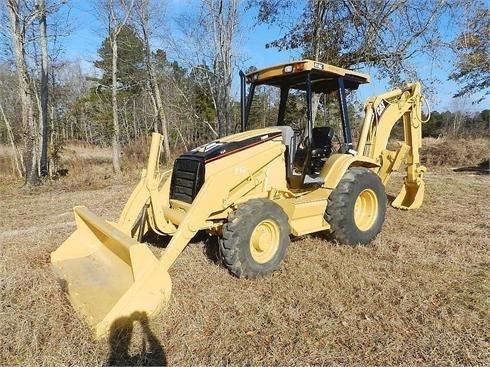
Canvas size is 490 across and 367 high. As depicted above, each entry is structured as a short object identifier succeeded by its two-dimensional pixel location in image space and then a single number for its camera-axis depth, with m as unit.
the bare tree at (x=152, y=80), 18.61
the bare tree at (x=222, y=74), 16.92
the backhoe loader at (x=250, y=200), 3.38
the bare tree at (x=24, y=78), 11.60
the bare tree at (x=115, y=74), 15.57
